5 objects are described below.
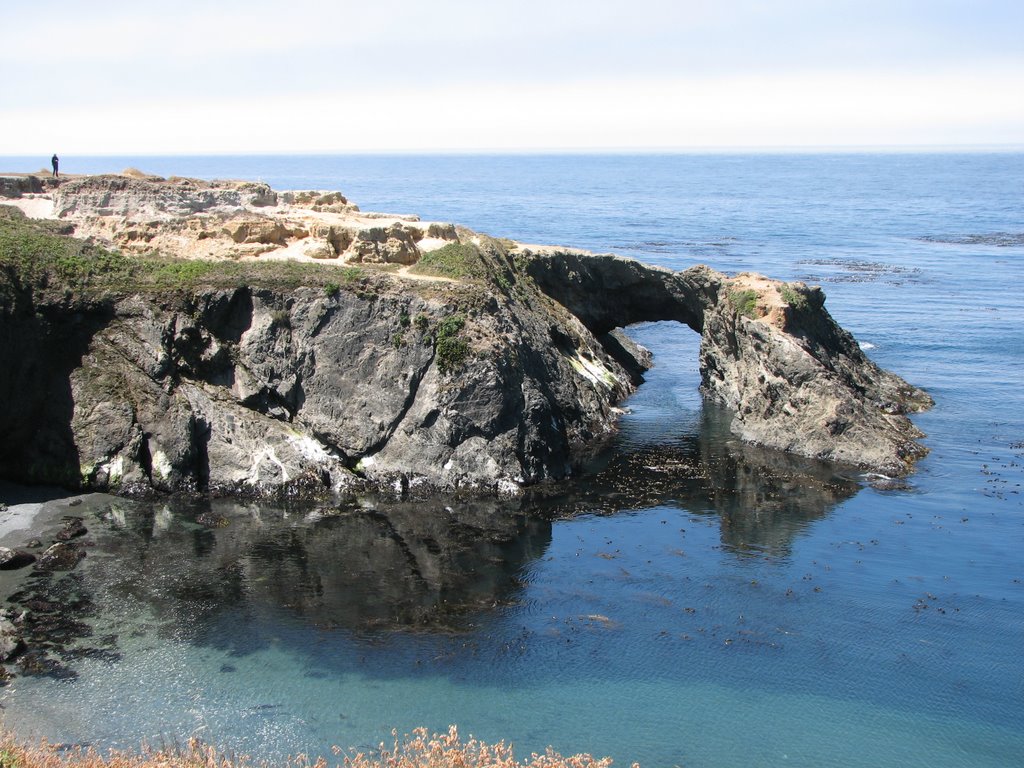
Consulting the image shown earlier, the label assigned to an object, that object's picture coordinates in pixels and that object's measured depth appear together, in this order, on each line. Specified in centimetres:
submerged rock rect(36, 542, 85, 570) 3925
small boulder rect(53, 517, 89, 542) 4180
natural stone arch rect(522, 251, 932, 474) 5400
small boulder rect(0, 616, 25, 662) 3256
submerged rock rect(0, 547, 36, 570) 3875
